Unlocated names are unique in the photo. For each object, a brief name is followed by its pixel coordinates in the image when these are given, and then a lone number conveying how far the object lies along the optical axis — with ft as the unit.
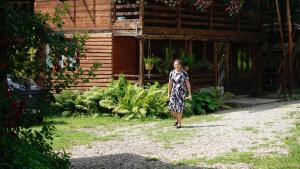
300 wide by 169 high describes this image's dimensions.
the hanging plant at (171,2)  73.51
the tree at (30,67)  23.04
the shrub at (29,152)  22.88
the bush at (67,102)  64.34
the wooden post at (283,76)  80.48
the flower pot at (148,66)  71.72
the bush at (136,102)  60.64
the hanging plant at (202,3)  74.08
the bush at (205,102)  65.41
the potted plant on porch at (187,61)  75.45
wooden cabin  73.05
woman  51.72
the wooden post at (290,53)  78.62
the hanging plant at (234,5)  76.55
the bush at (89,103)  63.46
